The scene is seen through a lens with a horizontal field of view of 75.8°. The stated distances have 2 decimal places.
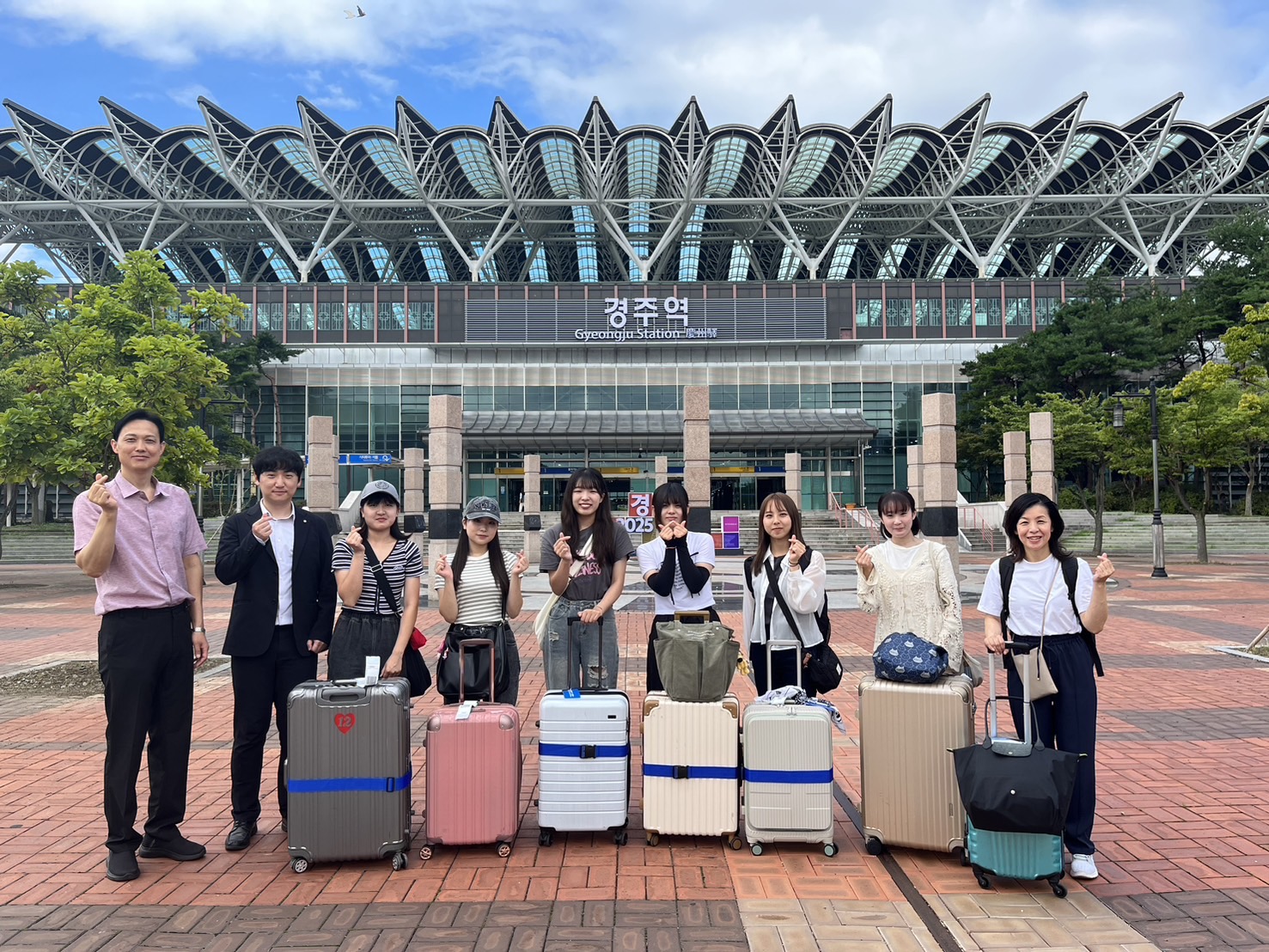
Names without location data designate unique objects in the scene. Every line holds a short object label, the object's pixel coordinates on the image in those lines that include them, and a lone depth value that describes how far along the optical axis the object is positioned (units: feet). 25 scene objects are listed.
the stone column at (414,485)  58.44
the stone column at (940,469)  44.24
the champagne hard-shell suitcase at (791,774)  13.61
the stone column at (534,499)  81.05
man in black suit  14.11
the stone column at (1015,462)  55.06
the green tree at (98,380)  55.88
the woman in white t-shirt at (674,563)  15.83
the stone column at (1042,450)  54.24
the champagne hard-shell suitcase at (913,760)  13.19
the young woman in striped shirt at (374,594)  14.28
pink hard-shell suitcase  13.60
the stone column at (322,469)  50.01
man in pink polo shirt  13.15
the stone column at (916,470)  54.49
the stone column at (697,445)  46.52
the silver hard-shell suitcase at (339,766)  13.11
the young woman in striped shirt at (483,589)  14.85
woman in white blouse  15.01
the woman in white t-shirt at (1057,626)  12.84
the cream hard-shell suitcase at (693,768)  14.01
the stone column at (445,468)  47.80
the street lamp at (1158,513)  67.67
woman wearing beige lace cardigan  14.75
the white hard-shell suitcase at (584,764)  13.96
